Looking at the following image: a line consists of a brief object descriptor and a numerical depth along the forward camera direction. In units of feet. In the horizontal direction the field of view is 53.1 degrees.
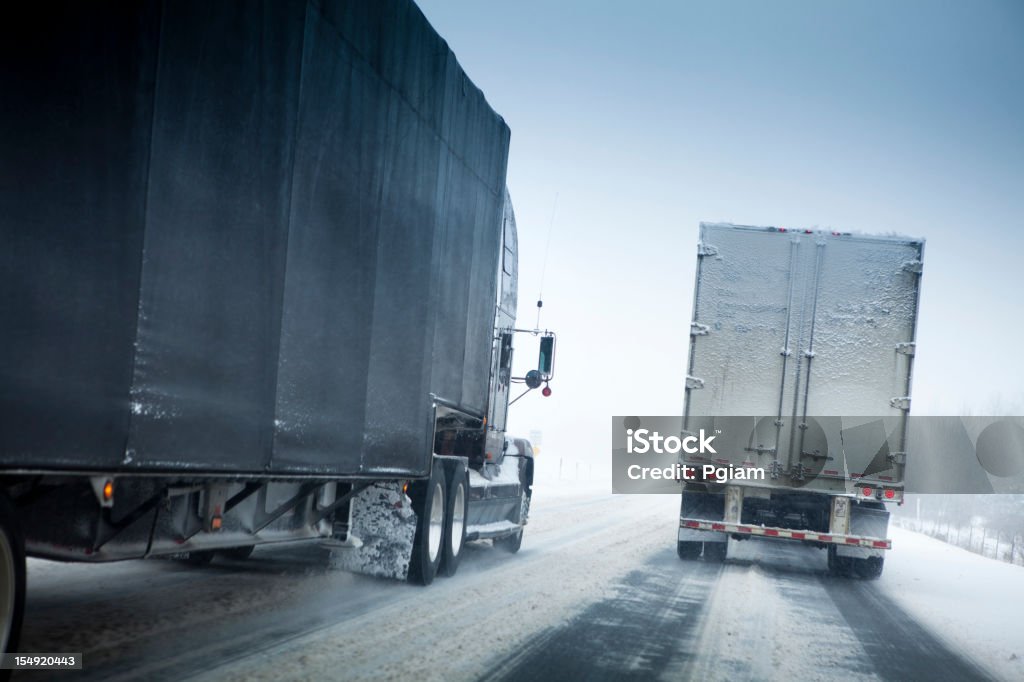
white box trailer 44.70
